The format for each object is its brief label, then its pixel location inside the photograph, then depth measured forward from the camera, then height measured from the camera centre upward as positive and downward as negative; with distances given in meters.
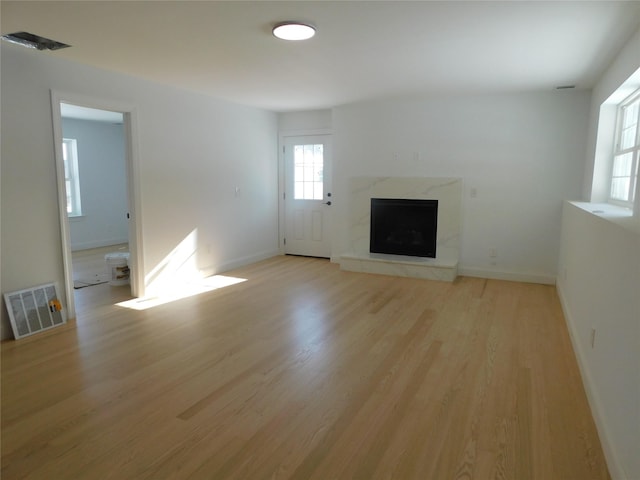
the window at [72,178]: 7.47 +0.03
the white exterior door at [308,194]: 6.64 -0.18
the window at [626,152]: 3.19 +0.31
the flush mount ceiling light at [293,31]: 2.70 +1.04
